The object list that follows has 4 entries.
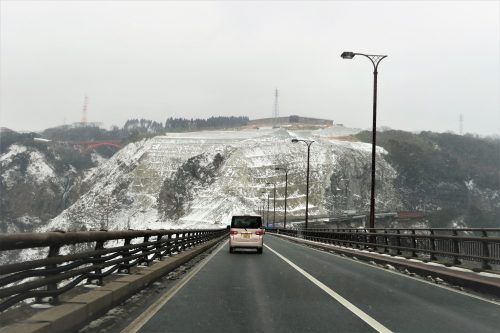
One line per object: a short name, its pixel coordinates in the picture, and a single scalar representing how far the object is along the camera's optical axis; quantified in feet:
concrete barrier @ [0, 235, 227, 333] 20.45
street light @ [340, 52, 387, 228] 96.43
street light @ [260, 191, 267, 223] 514.07
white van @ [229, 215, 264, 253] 93.35
